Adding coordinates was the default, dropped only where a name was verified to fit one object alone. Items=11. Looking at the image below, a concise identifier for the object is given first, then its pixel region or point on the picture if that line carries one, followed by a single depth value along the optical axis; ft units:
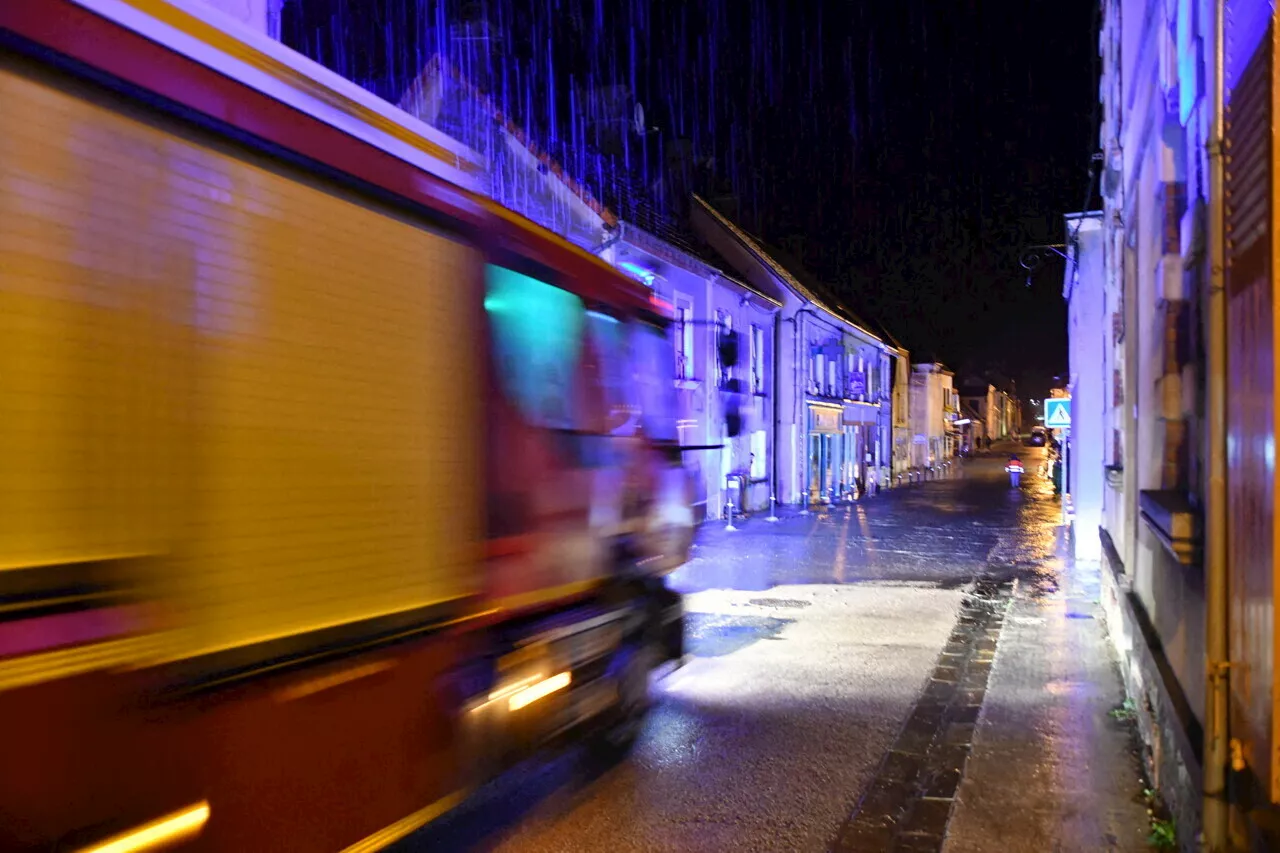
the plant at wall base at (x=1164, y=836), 14.84
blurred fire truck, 8.11
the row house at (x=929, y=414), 169.89
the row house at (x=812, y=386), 84.69
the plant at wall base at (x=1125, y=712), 21.74
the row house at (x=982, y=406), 309.69
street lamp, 52.42
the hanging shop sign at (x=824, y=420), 93.76
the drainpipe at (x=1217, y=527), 12.03
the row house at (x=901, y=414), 142.51
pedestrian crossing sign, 64.18
